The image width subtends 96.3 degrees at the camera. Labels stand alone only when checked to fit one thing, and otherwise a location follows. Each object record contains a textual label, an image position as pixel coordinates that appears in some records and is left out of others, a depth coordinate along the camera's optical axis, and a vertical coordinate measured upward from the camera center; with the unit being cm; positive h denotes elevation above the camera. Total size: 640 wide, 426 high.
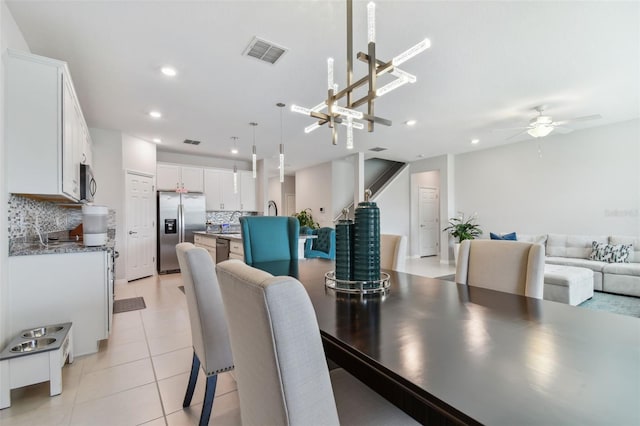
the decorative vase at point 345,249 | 147 -18
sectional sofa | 399 -77
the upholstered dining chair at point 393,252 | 211 -29
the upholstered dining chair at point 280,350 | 62 -31
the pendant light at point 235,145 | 547 +146
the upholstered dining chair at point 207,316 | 138 -51
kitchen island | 379 -45
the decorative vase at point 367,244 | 142 -16
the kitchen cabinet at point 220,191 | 680 +57
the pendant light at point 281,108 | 388 +121
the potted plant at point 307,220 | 802 -17
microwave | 315 +37
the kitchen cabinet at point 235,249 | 380 -49
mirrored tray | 139 -37
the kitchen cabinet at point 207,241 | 488 -50
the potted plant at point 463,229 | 662 -38
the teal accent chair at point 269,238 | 238 -21
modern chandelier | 155 +82
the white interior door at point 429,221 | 846 -24
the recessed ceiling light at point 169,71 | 295 +151
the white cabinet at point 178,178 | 616 +83
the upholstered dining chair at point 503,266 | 151 -31
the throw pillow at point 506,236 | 504 -43
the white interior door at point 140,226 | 518 -21
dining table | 53 -37
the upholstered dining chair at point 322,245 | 432 -49
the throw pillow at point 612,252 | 434 -63
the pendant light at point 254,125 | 466 +148
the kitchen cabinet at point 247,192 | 726 +57
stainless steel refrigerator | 590 -15
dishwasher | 437 -53
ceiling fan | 416 +128
